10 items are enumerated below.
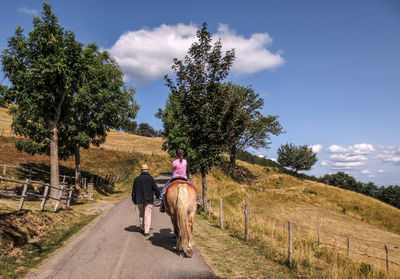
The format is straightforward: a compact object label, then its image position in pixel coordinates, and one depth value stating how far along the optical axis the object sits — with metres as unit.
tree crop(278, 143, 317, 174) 66.44
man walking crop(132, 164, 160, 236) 8.54
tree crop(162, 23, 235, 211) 16.17
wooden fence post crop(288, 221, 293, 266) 7.37
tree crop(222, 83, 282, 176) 45.19
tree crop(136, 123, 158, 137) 167.12
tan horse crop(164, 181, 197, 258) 6.66
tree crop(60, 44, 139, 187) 23.83
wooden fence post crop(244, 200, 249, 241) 9.91
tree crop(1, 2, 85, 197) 14.77
